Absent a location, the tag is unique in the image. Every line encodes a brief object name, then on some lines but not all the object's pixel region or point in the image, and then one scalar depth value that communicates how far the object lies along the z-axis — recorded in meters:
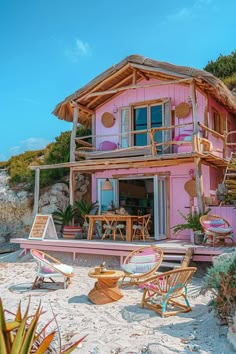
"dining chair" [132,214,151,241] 11.00
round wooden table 6.27
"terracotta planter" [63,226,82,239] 12.09
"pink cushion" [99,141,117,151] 13.07
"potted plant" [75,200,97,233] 12.43
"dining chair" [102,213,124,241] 10.81
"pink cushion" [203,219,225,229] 9.04
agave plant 1.75
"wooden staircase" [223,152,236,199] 10.69
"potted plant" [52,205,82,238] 12.12
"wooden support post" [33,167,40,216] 12.67
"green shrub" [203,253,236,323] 4.69
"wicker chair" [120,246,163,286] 6.47
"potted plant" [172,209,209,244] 9.48
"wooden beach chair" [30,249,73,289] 7.20
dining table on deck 10.58
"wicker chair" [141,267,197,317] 5.52
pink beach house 11.01
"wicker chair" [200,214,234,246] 8.88
